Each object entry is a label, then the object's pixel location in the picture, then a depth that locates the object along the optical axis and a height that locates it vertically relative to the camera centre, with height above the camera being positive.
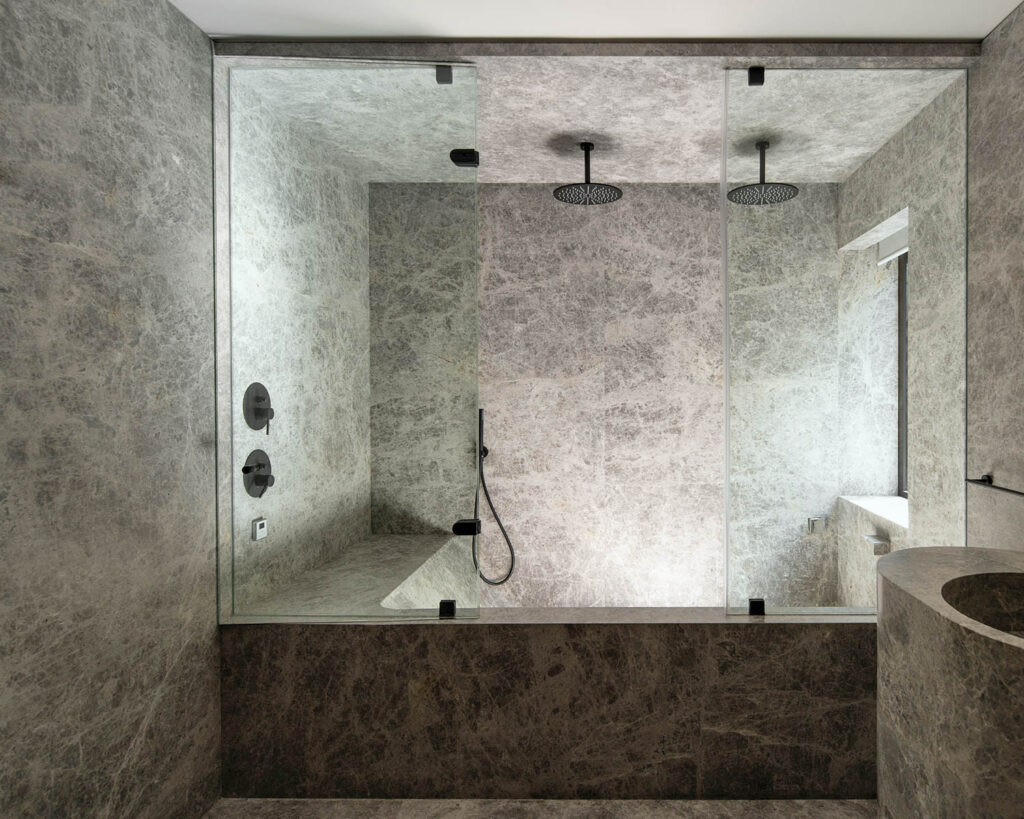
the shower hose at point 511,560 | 3.01 -0.84
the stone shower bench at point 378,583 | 1.70 -0.55
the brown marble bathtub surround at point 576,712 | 1.63 -0.88
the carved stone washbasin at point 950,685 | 0.91 -0.49
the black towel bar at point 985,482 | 1.66 -0.24
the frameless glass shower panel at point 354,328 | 1.70 +0.22
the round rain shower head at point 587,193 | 2.48 +0.91
